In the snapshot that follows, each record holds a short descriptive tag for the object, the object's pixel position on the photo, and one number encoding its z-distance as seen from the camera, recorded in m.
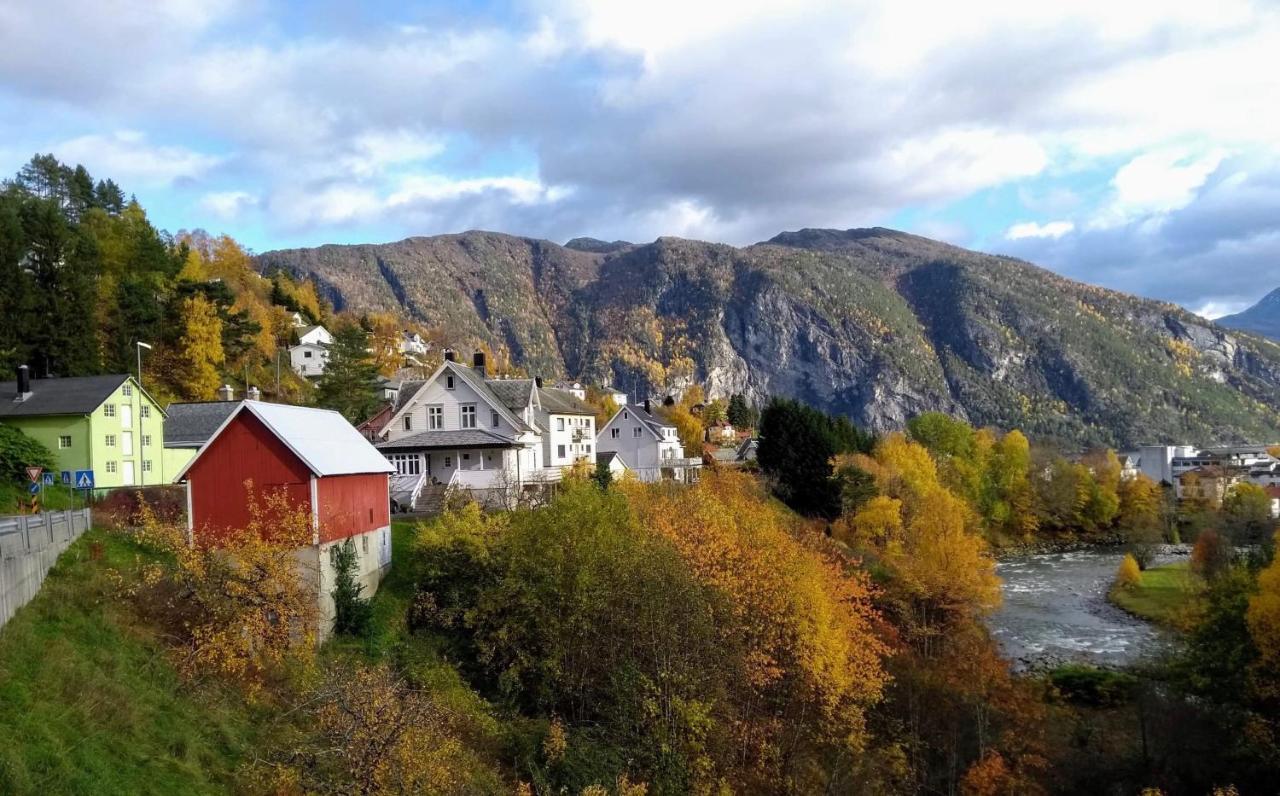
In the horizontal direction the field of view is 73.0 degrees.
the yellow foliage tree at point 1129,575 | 63.75
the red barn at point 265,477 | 26.66
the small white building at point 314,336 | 100.94
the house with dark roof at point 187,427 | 49.12
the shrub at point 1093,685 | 39.91
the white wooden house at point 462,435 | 46.06
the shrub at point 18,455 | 36.19
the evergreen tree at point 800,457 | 64.94
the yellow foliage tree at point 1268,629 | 30.41
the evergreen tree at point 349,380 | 65.50
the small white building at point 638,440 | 73.94
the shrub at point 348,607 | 27.38
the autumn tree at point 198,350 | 64.50
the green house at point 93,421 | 40.84
